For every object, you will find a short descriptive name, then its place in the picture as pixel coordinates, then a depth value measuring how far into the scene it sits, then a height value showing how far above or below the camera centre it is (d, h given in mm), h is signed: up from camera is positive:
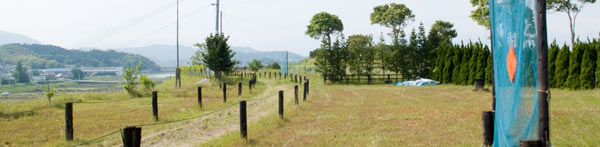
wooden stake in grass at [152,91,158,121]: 11633 -875
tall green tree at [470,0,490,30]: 33906 +5179
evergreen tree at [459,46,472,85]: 25094 +386
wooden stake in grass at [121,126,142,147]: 4243 -648
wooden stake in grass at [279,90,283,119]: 10227 -758
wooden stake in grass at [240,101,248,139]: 7629 -894
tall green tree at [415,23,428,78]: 30250 +1375
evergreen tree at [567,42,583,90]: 18062 +217
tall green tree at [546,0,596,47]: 32500 +5349
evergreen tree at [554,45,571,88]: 18781 +317
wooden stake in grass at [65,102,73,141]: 8250 -953
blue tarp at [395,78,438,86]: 26984 -584
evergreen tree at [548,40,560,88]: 19422 +713
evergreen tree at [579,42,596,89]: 17484 +207
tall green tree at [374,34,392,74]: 32325 +1566
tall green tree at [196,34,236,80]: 36312 +1719
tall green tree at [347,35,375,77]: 32906 +1198
